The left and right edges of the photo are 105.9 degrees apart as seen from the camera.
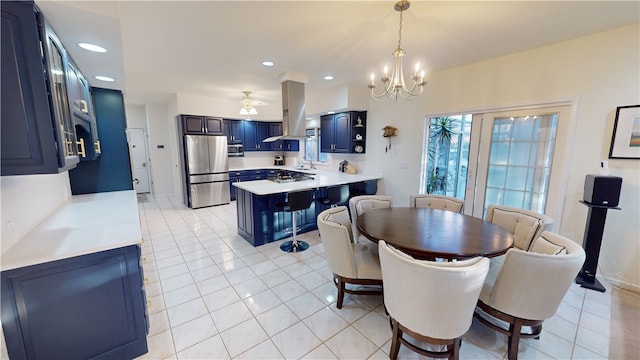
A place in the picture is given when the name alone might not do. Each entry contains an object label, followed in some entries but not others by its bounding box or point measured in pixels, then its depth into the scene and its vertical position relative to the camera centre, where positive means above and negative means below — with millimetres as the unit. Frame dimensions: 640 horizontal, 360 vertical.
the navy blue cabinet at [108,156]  3365 -108
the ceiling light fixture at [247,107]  4977 +869
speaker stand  2541 -995
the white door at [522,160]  2967 -133
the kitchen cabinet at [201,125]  5520 +565
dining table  1773 -713
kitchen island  3578 -943
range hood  3904 +669
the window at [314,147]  6346 +61
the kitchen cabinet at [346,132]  4953 +368
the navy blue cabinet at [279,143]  6992 +180
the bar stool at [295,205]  3299 -785
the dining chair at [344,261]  2047 -1002
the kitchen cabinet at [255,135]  6668 +393
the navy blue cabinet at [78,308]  1324 -962
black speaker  2410 -397
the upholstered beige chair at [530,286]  1510 -888
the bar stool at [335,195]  3848 -734
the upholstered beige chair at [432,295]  1381 -873
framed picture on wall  2436 +168
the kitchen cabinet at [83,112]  2088 +371
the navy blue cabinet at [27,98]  1283 +278
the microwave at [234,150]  6309 -27
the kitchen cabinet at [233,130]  6246 +504
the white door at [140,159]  7080 -310
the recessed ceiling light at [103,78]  2883 +850
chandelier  2072 +686
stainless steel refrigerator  5559 -496
